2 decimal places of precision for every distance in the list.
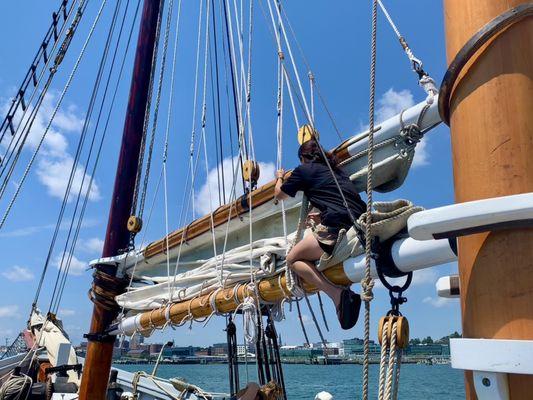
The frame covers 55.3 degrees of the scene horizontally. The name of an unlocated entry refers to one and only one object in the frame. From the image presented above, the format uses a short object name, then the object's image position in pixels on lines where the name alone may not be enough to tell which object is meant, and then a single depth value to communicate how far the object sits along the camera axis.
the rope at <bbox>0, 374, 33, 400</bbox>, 5.55
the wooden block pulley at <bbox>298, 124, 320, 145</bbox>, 3.67
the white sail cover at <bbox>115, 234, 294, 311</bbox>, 3.67
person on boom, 2.92
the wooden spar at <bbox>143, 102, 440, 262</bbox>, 2.91
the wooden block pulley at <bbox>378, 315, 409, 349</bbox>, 1.60
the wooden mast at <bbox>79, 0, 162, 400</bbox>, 5.51
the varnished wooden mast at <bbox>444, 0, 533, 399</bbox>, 1.11
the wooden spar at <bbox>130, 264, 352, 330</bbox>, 3.01
